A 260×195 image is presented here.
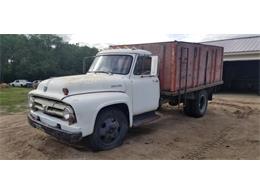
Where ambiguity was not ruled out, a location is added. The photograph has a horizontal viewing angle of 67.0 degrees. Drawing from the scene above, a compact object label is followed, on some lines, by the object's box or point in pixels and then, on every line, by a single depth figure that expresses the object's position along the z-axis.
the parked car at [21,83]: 21.30
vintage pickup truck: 3.46
